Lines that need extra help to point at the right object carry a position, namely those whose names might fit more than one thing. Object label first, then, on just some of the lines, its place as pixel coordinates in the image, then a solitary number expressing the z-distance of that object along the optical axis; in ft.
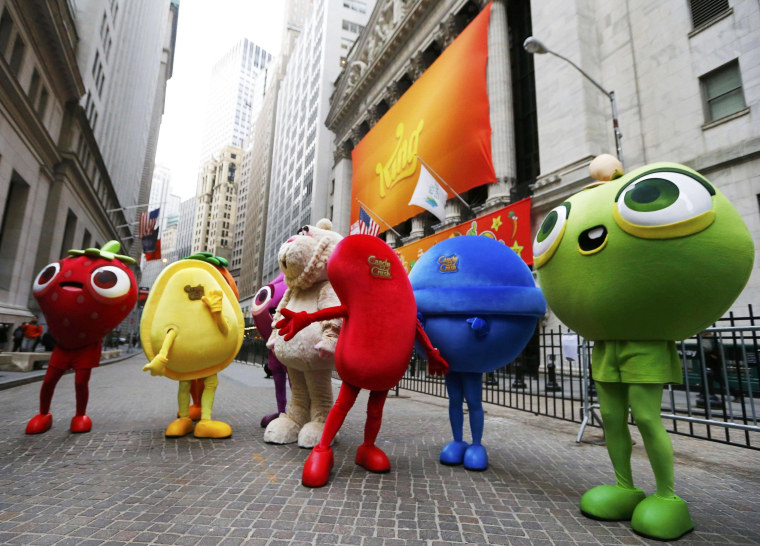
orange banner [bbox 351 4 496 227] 55.67
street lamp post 30.14
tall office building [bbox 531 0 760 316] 33.76
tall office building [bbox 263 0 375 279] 136.56
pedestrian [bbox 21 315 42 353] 48.21
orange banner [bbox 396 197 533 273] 45.96
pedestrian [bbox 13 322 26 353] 49.22
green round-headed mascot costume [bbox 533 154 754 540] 7.69
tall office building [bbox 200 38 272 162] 434.71
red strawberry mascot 14.14
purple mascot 17.08
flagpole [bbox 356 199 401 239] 75.85
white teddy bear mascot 12.82
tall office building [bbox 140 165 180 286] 413.71
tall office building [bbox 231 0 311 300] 233.76
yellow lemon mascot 13.23
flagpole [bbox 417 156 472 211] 56.58
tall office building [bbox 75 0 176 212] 76.59
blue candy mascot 11.21
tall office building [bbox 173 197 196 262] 409.69
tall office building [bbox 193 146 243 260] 338.54
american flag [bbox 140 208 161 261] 88.12
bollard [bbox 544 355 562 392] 32.73
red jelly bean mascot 10.19
